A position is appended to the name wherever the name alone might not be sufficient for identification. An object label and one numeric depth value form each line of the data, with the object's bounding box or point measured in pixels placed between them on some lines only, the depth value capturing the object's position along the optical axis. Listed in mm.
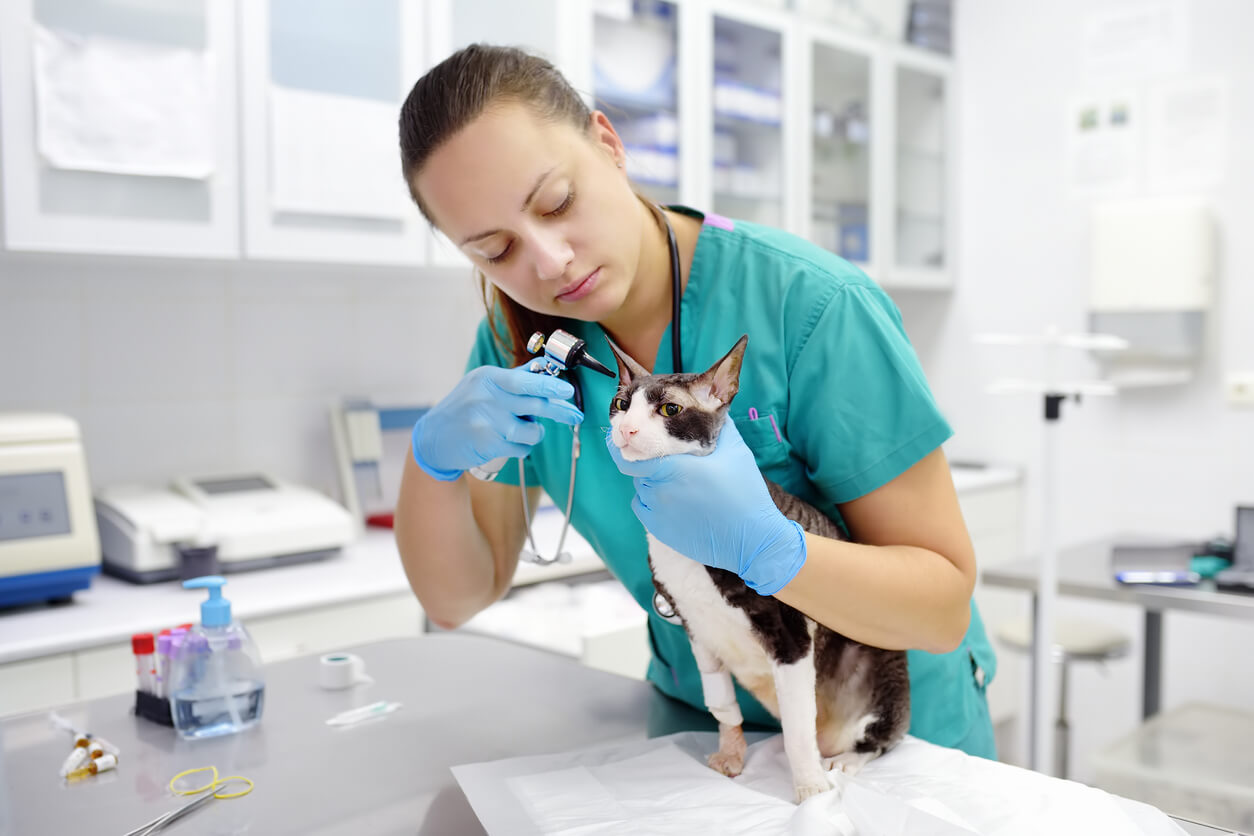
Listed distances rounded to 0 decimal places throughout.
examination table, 891
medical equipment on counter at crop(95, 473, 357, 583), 1982
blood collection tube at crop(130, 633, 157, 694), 1147
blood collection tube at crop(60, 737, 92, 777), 980
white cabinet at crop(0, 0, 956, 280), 1854
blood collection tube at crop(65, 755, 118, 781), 979
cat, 833
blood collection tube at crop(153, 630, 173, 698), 1121
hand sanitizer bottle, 1084
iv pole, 2148
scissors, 853
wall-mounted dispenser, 2861
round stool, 2607
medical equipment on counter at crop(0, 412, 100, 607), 1745
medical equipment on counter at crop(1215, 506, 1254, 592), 2070
